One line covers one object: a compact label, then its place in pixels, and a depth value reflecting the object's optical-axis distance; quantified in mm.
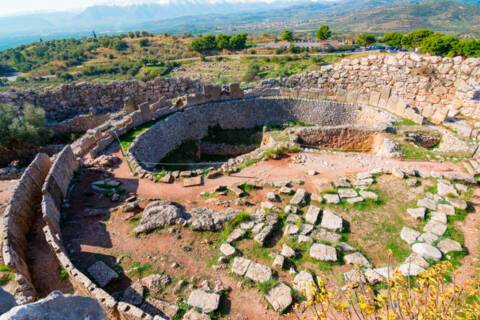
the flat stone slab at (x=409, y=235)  8438
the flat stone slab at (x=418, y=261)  7543
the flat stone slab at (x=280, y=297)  6691
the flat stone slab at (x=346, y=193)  10500
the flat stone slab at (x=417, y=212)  9250
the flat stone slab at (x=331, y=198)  10203
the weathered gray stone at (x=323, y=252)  7883
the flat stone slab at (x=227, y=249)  8203
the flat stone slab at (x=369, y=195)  10261
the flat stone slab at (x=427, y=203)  9661
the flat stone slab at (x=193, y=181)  11945
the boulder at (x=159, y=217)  9211
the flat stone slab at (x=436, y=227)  8656
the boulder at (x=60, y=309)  3247
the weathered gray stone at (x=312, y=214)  9297
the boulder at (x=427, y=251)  7785
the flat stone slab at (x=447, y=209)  9386
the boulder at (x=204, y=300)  6714
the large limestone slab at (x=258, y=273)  7402
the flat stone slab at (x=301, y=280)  7047
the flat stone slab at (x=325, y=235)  8594
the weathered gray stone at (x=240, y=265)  7643
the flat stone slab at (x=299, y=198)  10203
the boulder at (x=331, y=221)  8961
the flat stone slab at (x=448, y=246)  8000
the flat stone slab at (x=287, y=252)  8039
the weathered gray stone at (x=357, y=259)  7710
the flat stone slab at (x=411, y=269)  7250
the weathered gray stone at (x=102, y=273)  7461
